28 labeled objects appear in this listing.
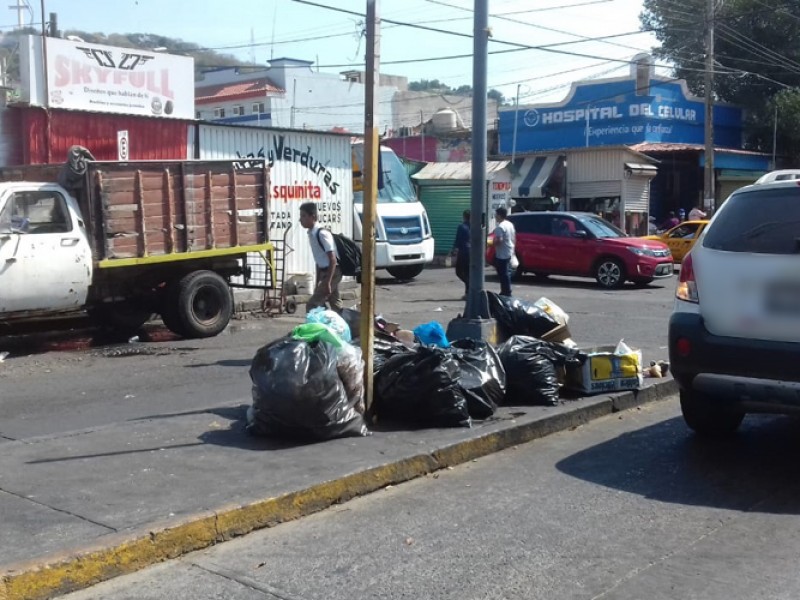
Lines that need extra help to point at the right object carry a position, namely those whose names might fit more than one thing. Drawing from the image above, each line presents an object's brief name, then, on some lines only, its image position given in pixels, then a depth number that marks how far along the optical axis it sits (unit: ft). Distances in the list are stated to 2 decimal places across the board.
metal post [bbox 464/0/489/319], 31.14
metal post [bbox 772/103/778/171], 120.67
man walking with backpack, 32.32
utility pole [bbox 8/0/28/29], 64.76
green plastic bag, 22.40
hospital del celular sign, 119.75
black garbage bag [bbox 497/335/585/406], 25.63
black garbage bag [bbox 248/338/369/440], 21.24
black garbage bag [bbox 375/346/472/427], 22.99
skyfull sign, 49.85
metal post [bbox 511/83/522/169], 117.19
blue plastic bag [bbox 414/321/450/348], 26.55
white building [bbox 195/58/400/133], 182.91
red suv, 67.31
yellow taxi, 83.76
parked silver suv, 19.42
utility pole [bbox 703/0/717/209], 99.45
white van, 68.03
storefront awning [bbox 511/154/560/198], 110.42
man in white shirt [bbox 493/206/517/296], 52.80
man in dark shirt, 52.80
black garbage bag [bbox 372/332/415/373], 24.76
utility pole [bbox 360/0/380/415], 22.07
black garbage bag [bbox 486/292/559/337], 30.27
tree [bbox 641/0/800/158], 128.06
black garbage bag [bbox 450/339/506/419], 23.79
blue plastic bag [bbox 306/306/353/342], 24.66
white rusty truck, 35.27
